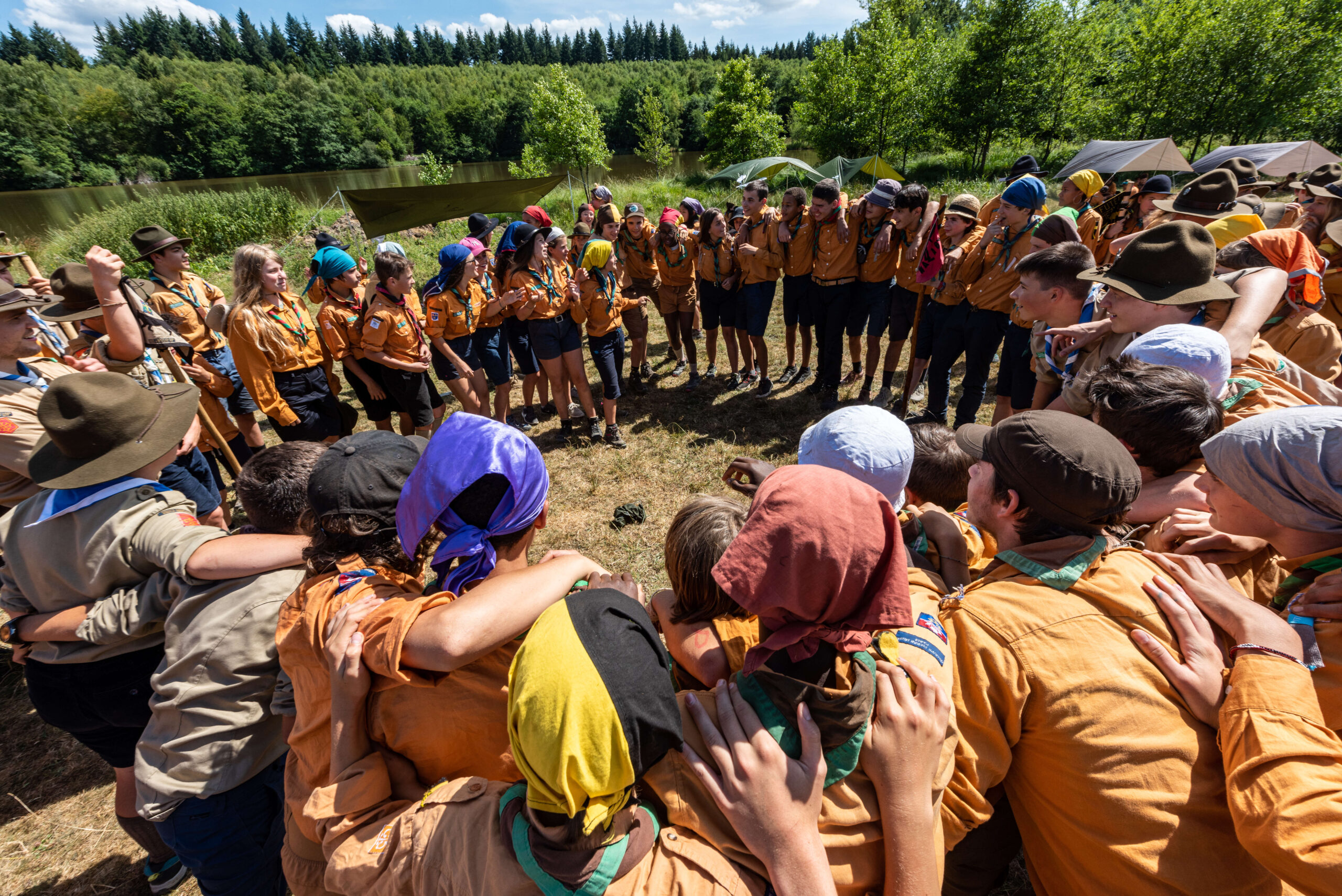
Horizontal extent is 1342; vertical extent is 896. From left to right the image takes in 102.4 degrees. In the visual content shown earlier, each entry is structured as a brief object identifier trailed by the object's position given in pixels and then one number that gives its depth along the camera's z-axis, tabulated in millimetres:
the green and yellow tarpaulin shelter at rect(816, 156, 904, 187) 15836
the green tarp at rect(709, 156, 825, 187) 16941
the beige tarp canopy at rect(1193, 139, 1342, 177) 11547
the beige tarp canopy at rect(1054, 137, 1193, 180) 11359
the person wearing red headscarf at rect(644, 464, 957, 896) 958
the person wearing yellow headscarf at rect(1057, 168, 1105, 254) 6367
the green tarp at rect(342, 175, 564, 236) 9289
